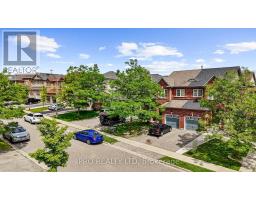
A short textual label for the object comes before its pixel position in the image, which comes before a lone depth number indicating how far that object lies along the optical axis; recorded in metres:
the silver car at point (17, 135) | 23.22
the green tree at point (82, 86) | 35.84
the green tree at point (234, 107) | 16.56
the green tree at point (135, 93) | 24.89
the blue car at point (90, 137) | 22.75
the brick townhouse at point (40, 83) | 56.81
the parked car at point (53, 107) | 44.41
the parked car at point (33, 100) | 56.38
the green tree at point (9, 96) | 19.43
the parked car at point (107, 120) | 31.36
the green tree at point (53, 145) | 13.30
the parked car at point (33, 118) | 33.11
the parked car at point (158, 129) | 25.83
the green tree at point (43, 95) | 47.57
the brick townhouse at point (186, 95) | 28.84
